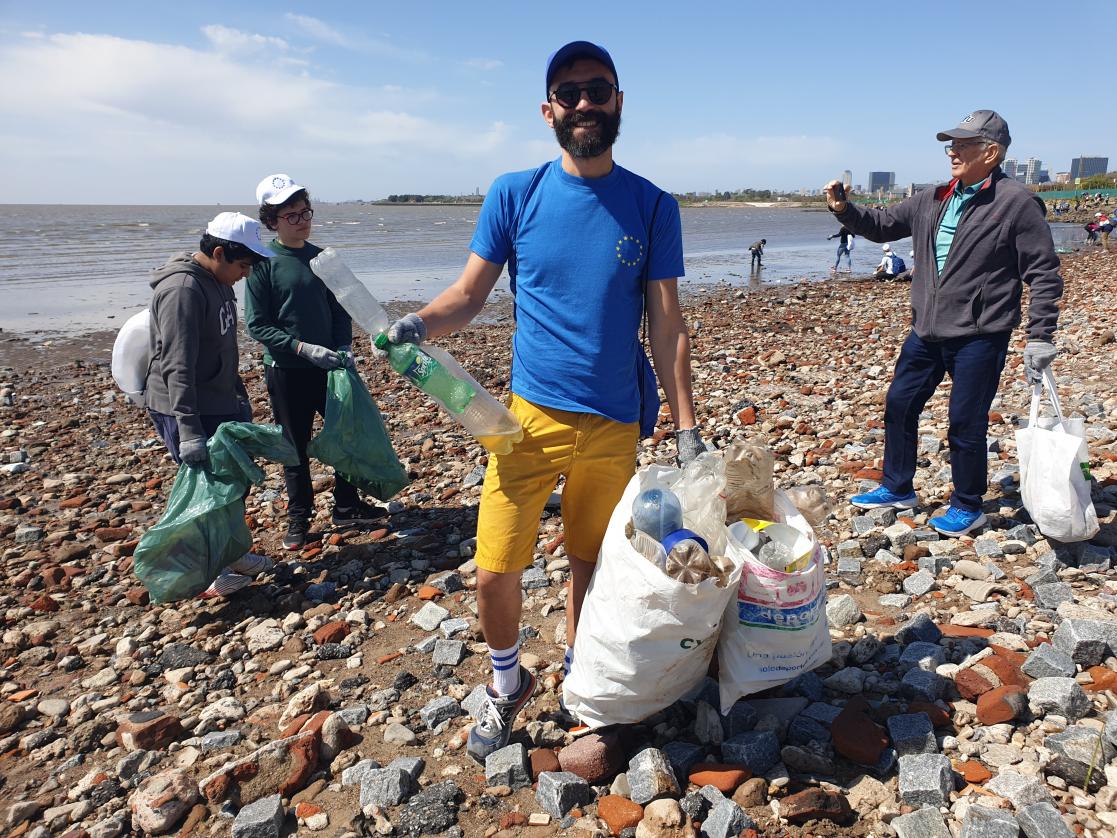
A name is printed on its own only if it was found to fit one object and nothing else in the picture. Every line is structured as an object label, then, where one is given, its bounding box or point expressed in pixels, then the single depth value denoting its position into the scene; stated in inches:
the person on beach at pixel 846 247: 862.0
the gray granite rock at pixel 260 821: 101.8
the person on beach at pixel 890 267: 784.9
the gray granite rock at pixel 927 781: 93.5
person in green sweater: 187.6
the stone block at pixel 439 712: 124.9
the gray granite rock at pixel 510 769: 108.3
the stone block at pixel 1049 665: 113.3
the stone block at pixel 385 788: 105.8
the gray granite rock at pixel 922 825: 88.1
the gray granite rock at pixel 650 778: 100.3
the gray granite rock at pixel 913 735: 103.3
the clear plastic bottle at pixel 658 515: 98.7
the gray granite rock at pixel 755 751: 103.8
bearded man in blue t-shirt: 107.3
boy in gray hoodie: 163.6
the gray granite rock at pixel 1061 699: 104.3
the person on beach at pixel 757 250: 964.1
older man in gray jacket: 159.3
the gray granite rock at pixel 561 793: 101.3
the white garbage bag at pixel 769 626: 100.1
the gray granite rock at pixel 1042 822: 82.8
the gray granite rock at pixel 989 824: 84.2
